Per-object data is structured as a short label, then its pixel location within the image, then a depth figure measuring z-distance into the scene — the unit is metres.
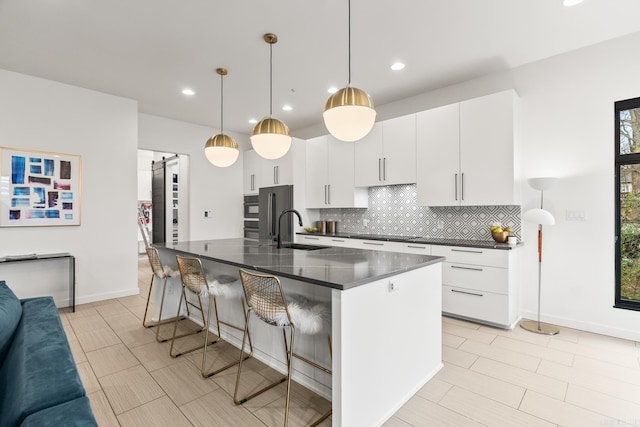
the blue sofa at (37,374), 0.90
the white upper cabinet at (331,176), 4.91
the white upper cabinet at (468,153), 3.43
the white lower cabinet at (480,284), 3.25
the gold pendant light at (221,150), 3.34
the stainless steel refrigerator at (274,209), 5.40
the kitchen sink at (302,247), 3.05
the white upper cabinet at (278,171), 5.43
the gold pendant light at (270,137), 2.85
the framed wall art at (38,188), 3.75
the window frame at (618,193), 3.05
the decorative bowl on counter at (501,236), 3.45
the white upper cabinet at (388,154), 4.18
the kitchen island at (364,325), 1.63
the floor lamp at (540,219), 3.16
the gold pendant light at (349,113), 2.15
